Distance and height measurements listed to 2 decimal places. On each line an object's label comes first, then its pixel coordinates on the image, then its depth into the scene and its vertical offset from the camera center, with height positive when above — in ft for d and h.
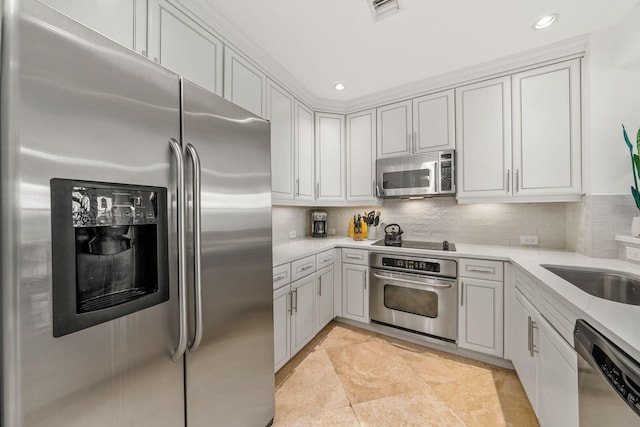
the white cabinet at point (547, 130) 6.40 +2.18
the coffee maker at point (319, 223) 10.35 -0.44
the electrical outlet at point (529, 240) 7.65 -0.88
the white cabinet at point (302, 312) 6.49 -2.74
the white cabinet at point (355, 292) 8.21 -2.68
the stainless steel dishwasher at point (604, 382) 2.19 -1.67
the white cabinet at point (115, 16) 3.34 +2.86
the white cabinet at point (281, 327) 5.80 -2.75
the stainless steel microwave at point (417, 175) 7.86 +1.24
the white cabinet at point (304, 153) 8.42 +2.10
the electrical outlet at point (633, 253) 5.13 -0.88
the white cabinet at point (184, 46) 4.35 +3.23
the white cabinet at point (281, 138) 7.24 +2.27
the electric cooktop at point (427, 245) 7.56 -1.09
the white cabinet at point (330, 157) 9.43 +2.13
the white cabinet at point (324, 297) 7.65 -2.72
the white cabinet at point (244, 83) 5.79 +3.26
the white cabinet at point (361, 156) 9.32 +2.15
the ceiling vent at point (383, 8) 5.11 +4.29
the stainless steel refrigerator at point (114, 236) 1.82 -0.22
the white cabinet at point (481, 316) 6.32 -2.74
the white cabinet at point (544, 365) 3.40 -2.58
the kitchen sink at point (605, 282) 4.46 -1.34
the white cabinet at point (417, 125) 8.00 +2.94
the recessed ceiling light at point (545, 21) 5.52 +4.31
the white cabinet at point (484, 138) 7.20 +2.21
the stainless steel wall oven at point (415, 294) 6.93 -2.44
